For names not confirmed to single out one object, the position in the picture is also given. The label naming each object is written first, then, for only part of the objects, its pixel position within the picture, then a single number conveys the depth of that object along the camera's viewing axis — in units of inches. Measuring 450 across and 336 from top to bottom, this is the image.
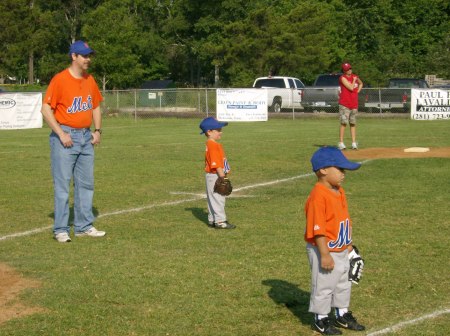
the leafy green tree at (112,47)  2096.5
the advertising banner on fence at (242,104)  1304.1
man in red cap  726.5
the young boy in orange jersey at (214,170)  369.4
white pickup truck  1489.9
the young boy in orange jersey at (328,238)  211.8
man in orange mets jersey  336.8
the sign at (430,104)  1296.8
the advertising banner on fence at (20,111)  1184.2
